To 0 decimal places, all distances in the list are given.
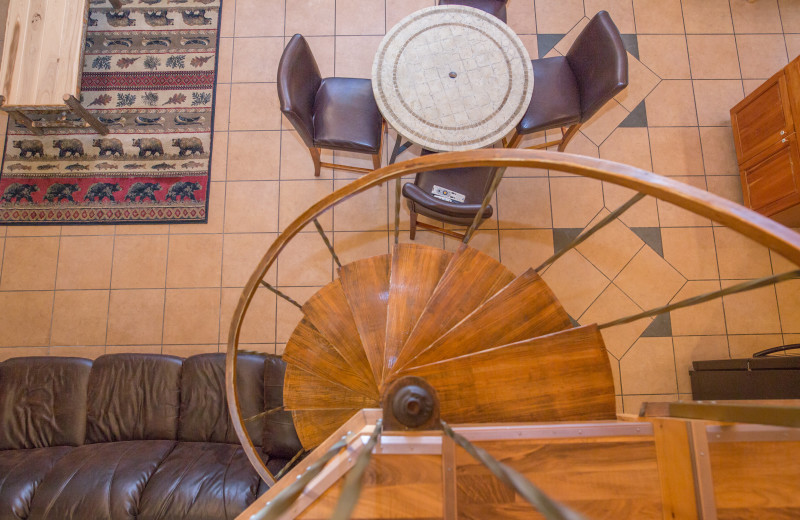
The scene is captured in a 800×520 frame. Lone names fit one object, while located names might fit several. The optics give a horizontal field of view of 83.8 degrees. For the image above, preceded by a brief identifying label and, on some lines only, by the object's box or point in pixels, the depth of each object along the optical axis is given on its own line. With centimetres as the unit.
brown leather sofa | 235
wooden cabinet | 276
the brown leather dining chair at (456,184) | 246
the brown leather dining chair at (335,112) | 258
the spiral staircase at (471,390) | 123
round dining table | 238
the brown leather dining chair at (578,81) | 246
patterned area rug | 325
